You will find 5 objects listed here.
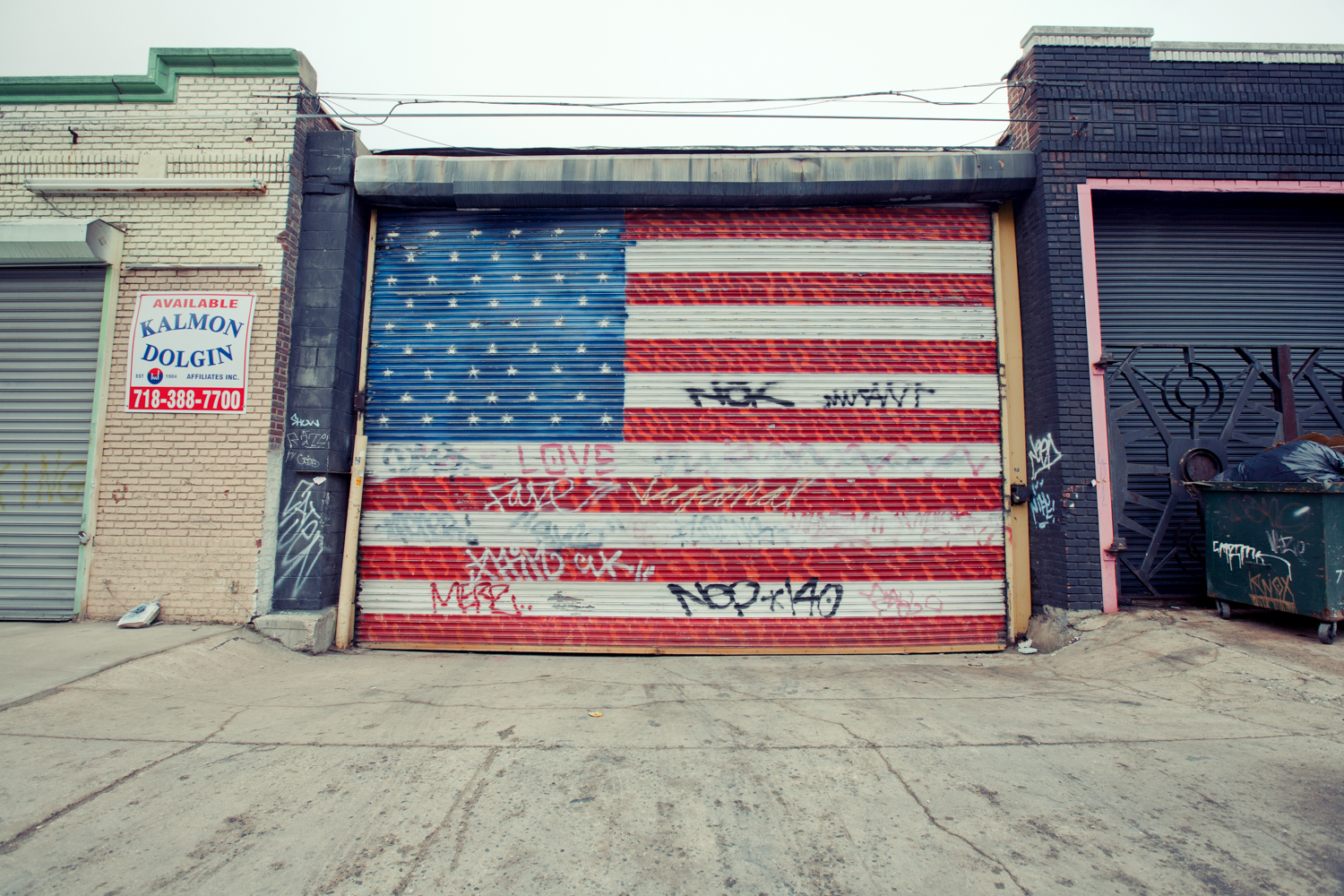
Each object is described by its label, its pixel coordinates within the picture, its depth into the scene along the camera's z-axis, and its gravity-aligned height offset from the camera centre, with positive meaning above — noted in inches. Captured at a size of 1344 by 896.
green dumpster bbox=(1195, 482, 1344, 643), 169.9 -15.9
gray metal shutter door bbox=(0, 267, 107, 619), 219.5 +23.5
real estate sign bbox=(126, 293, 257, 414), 219.1 +52.6
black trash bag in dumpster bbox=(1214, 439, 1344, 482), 176.6 +11.5
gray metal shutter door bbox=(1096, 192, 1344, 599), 233.5 +84.8
